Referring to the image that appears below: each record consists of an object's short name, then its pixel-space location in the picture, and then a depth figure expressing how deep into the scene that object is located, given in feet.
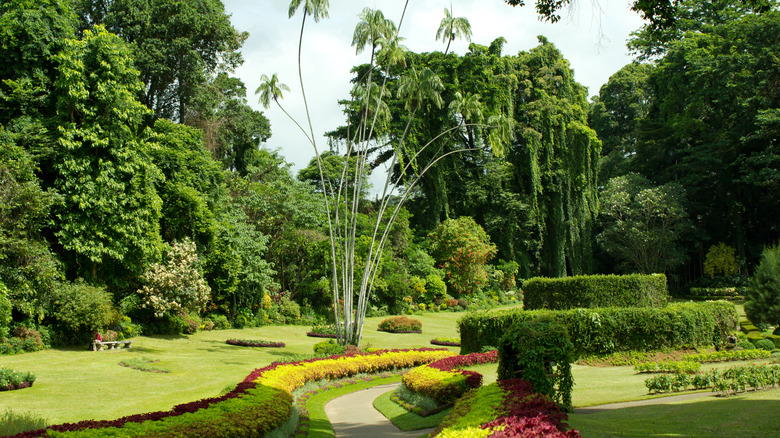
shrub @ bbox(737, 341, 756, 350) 59.57
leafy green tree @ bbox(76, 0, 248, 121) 98.07
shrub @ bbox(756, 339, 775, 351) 60.80
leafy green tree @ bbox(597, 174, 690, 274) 127.03
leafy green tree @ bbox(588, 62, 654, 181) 177.99
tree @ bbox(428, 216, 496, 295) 126.21
